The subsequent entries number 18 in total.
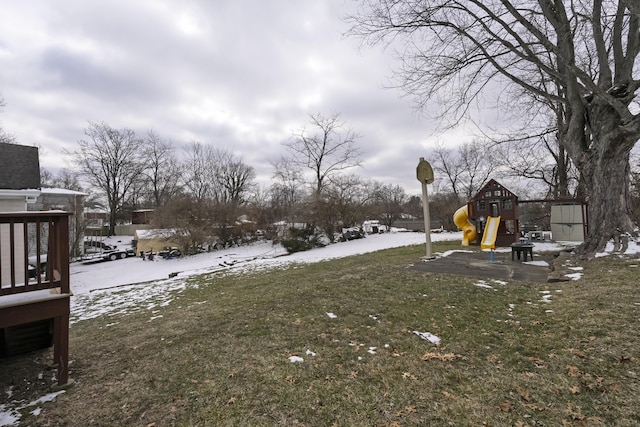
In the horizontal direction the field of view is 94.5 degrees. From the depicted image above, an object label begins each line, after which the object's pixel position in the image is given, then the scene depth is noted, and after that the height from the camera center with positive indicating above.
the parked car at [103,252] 23.03 -3.10
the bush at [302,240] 18.92 -1.74
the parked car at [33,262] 15.07 -2.61
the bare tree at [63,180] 35.22 +4.14
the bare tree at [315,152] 28.88 +6.04
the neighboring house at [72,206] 20.94 +0.61
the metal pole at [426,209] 9.09 +0.15
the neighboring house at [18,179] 9.03 +1.15
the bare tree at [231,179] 35.53 +4.29
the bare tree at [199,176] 35.12 +4.56
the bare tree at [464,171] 32.72 +4.82
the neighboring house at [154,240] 22.09 -2.03
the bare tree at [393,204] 25.19 +1.21
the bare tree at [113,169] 35.69 +5.54
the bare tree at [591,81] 7.31 +3.47
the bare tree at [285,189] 28.78 +2.53
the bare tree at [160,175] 38.09 +5.08
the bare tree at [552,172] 19.70 +2.95
